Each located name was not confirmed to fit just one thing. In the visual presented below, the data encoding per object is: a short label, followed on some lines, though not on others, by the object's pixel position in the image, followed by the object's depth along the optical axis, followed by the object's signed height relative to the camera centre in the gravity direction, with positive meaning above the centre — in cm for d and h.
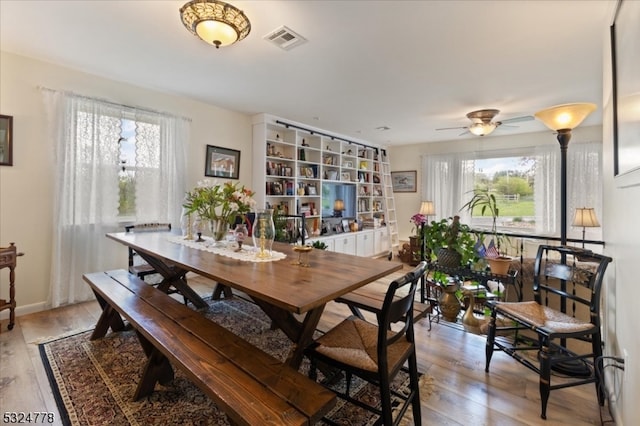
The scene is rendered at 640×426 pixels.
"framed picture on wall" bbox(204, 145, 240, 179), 414 +73
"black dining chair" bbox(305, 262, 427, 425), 119 -64
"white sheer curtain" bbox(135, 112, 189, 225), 347 +55
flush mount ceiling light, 183 +125
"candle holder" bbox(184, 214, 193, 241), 256 -15
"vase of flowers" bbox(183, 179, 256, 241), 215 +6
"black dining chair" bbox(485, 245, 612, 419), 159 -63
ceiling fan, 406 +136
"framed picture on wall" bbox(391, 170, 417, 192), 684 +81
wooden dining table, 126 -33
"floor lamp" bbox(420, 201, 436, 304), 268 -34
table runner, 193 -27
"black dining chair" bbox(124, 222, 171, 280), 291 -49
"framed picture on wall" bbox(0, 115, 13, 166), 267 +65
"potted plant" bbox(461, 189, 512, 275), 242 -38
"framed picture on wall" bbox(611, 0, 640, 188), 112 +56
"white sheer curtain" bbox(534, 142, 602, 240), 480 +55
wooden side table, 245 -50
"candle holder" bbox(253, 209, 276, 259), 191 -12
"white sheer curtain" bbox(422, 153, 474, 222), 608 +74
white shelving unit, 464 +69
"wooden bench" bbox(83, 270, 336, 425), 99 -65
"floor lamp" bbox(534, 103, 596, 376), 198 +71
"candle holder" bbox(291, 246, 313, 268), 173 -29
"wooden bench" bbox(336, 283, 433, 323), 179 -56
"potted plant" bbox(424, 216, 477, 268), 259 -25
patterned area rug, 153 -105
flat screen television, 561 +34
